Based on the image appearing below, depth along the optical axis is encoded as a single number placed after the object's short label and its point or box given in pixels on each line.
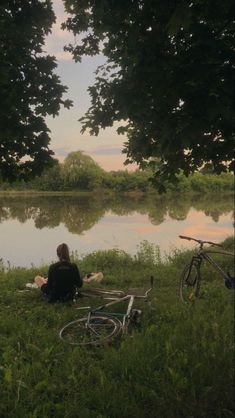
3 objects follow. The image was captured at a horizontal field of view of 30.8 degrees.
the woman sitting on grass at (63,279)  8.73
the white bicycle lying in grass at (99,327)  6.28
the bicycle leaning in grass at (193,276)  8.63
